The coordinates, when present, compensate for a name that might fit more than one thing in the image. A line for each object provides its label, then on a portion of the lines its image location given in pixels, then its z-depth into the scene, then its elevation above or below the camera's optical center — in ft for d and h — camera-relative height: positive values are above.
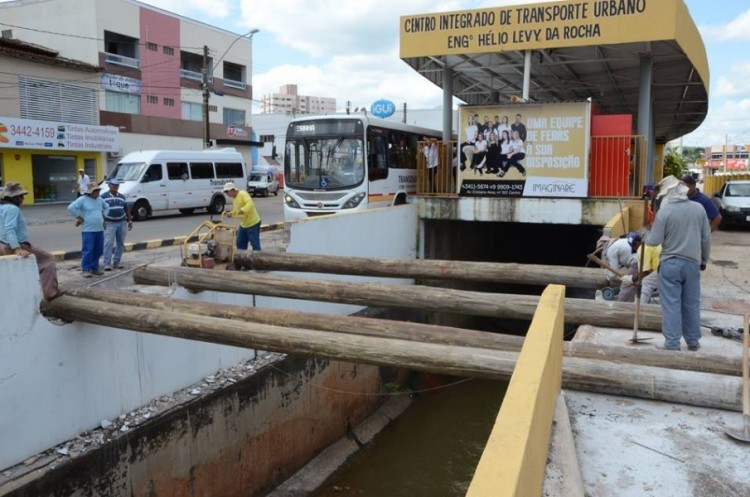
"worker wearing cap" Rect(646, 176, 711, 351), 17.67 -2.06
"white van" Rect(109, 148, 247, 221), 67.00 +1.38
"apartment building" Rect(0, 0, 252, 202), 104.73 +24.58
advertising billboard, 42.19 +2.77
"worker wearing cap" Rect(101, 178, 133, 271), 31.91 -1.75
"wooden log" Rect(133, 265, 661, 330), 20.53 -3.87
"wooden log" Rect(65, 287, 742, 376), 16.72 -4.29
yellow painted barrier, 6.93 -3.27
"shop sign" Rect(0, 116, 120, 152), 80.18 +8.00
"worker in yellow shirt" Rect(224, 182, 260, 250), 32.42 -1.47
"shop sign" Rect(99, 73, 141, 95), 102.17 +18.80
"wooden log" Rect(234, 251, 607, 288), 23.47 -3.30
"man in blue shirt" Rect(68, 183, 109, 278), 29.37 -1.70
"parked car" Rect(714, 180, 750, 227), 62.39 -1.87
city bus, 48.75 +1.99
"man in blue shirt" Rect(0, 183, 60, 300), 21.03 -1.50
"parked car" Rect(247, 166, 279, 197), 123.03 +1.64
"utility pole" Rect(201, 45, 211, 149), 94.84 +14.81
